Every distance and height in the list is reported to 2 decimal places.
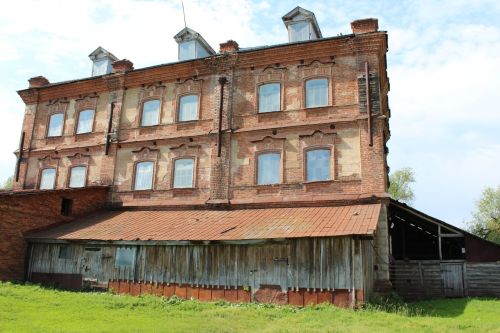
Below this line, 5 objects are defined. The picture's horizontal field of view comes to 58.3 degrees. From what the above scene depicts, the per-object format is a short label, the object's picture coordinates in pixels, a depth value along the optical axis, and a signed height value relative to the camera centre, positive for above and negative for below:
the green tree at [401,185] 42.92 +8.99
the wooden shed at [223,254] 13.95 +0.72
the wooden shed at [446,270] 16.48 +0.44
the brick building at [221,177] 14.80 +4.27
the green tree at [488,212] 41.75 +6.59
